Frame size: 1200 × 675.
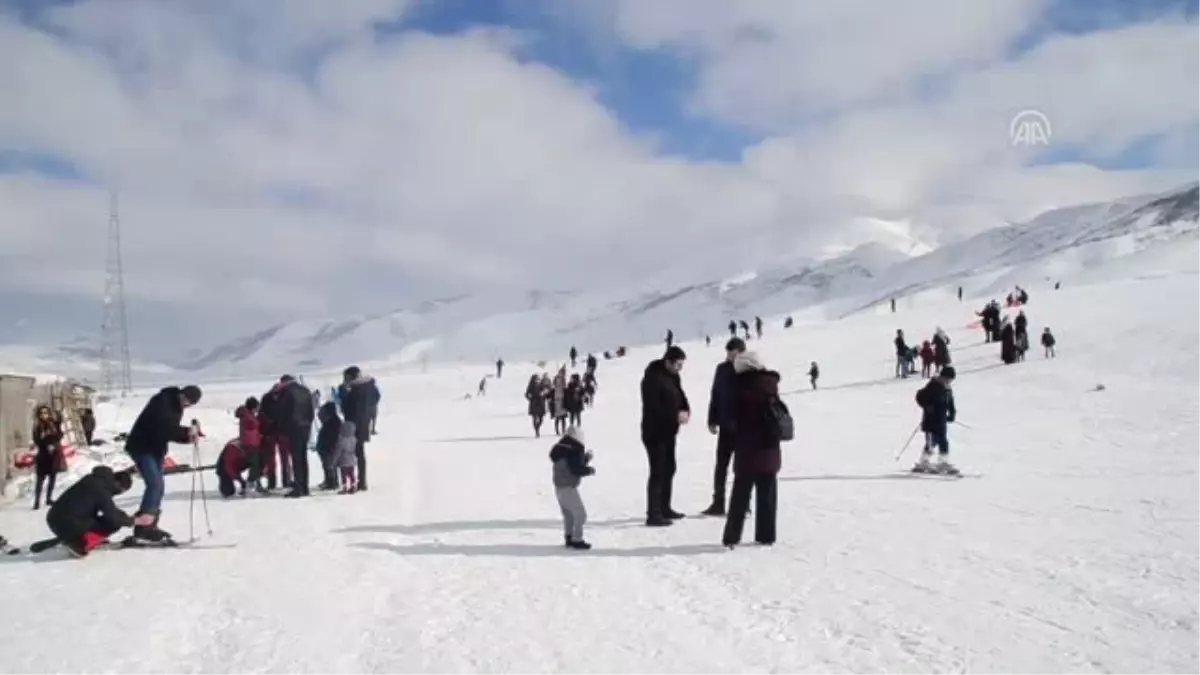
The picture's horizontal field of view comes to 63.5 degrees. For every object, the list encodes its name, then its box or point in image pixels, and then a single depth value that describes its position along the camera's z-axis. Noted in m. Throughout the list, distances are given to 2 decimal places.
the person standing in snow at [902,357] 33.62
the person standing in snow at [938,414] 13.86
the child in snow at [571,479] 9.03
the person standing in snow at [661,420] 10.02
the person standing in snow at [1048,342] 32.75
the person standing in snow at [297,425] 14.12
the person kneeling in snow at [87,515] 9.42
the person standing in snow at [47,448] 14.45
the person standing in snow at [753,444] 8.43
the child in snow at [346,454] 14.62
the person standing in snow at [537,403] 26.78
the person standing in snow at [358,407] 14.67
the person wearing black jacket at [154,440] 10.15
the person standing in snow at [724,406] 10.08
